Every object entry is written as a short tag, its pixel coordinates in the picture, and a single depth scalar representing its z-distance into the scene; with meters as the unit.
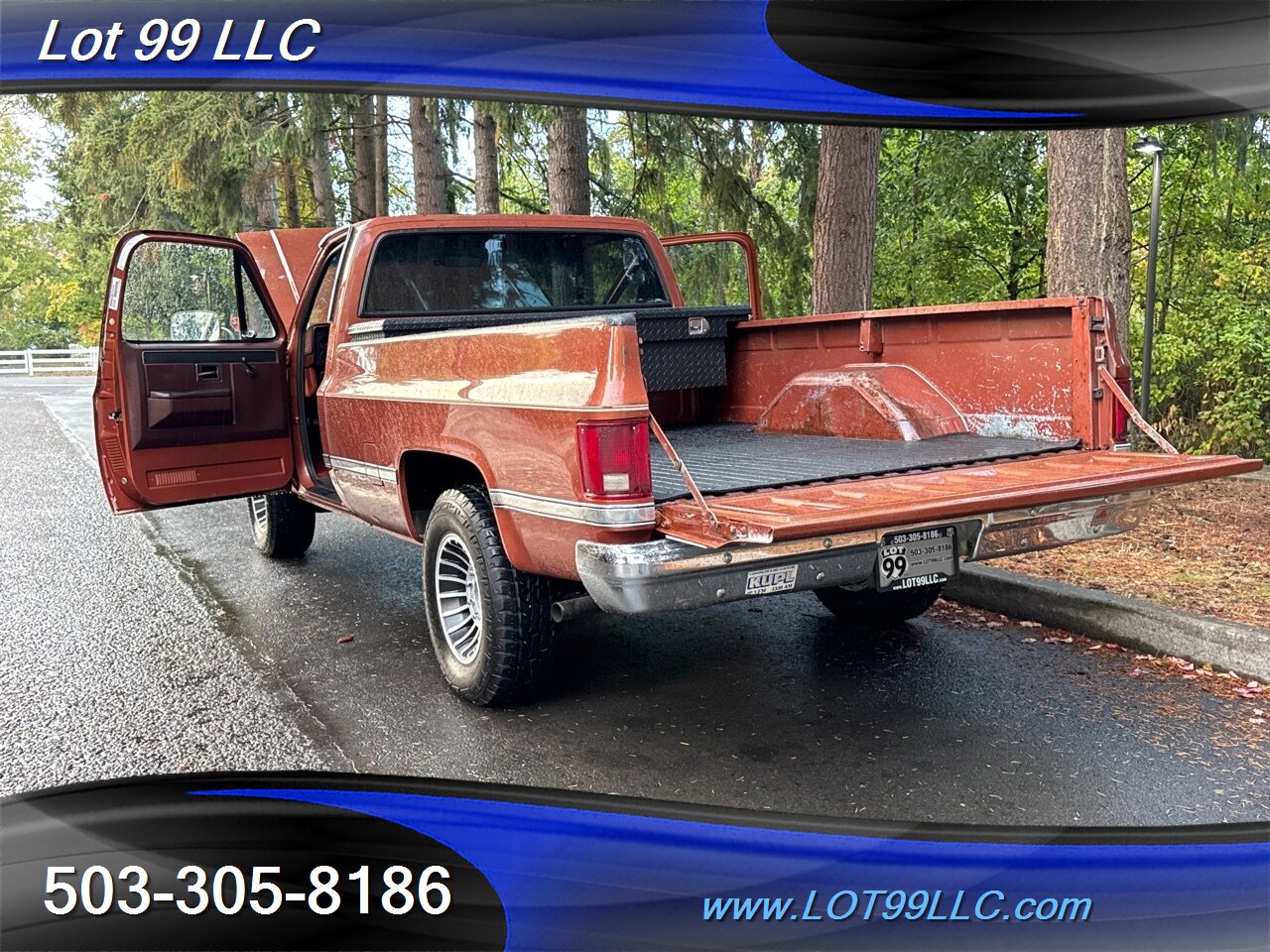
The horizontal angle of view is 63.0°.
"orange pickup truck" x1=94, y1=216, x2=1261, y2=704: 3.38
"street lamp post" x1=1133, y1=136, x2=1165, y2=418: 9.44
